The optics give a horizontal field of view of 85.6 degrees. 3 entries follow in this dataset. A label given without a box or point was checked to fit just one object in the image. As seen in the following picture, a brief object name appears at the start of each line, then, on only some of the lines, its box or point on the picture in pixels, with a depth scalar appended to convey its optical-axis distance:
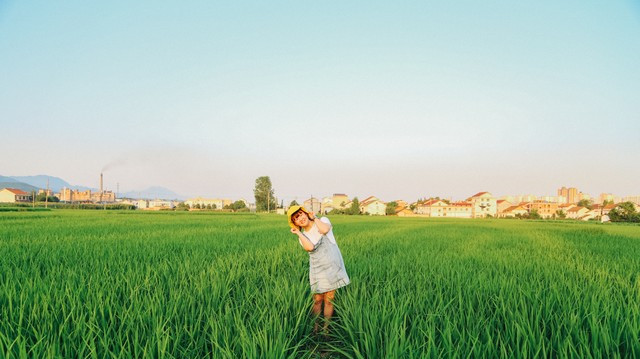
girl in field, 2.80
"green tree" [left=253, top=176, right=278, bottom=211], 73.27
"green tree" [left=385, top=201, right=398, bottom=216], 78.94
